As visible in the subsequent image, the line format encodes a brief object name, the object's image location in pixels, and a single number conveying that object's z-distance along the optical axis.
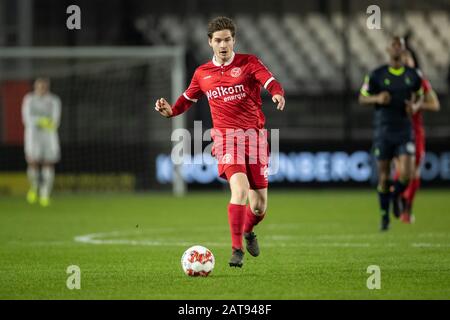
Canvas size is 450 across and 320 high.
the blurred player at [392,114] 12.39
